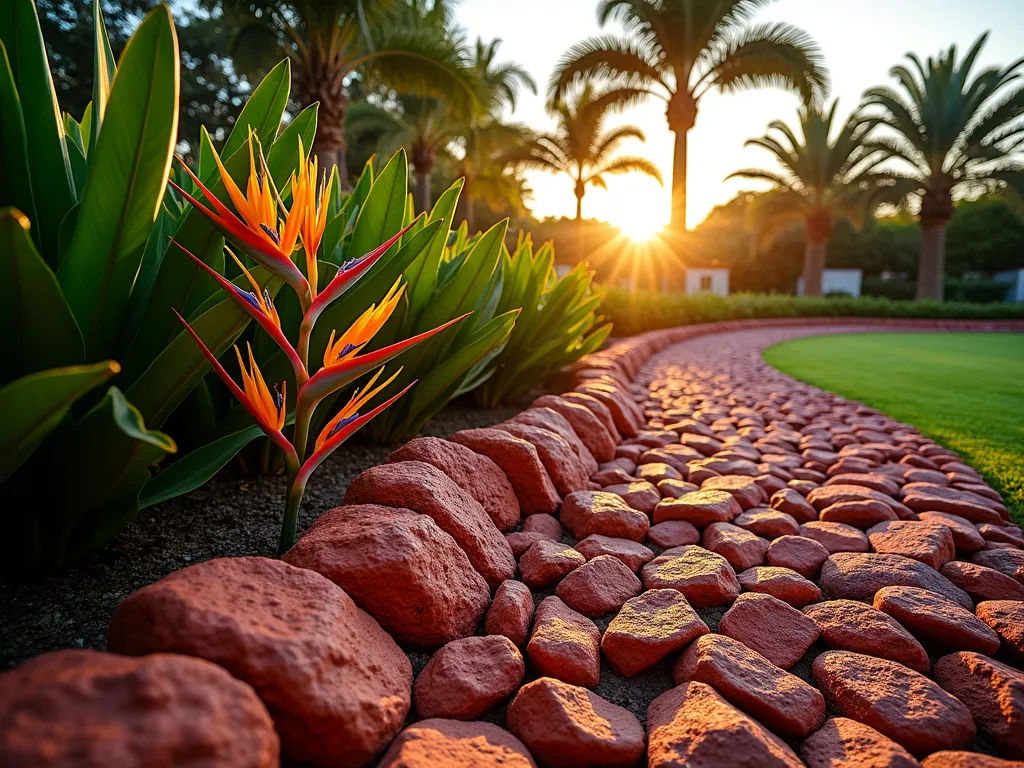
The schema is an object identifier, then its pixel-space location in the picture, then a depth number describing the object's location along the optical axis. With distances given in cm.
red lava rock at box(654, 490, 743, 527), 137
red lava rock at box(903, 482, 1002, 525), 144
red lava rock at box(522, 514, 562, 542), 131
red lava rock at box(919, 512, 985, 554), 128
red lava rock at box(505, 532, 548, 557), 121
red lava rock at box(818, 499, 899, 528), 141
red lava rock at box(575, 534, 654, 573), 117
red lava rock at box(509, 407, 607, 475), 164
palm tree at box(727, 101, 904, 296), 1628
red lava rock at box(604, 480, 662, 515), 145
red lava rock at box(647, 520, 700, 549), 130
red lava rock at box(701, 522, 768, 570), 121
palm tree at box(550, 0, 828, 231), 991
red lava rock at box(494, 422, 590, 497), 148
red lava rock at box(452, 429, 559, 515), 137
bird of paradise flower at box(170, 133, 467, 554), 75
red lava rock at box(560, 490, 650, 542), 130
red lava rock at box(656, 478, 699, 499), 156
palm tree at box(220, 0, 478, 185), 722
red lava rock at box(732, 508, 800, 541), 134
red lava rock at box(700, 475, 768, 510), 152
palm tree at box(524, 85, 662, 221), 1544
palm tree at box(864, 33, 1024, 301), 1476
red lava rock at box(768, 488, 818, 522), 147
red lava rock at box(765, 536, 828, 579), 119
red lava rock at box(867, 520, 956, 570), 119
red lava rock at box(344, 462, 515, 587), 103
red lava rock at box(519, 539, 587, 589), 110
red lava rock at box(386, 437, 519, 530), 119
